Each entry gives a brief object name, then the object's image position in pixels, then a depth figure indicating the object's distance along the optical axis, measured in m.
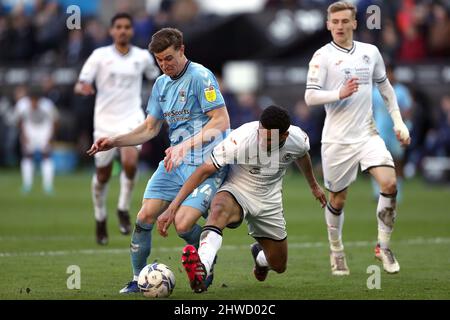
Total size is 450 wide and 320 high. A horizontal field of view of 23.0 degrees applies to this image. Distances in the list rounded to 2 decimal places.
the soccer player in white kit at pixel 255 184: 9.69
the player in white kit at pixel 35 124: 26.70
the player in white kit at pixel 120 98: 15.06
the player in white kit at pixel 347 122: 11.52
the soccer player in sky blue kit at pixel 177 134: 9.98
